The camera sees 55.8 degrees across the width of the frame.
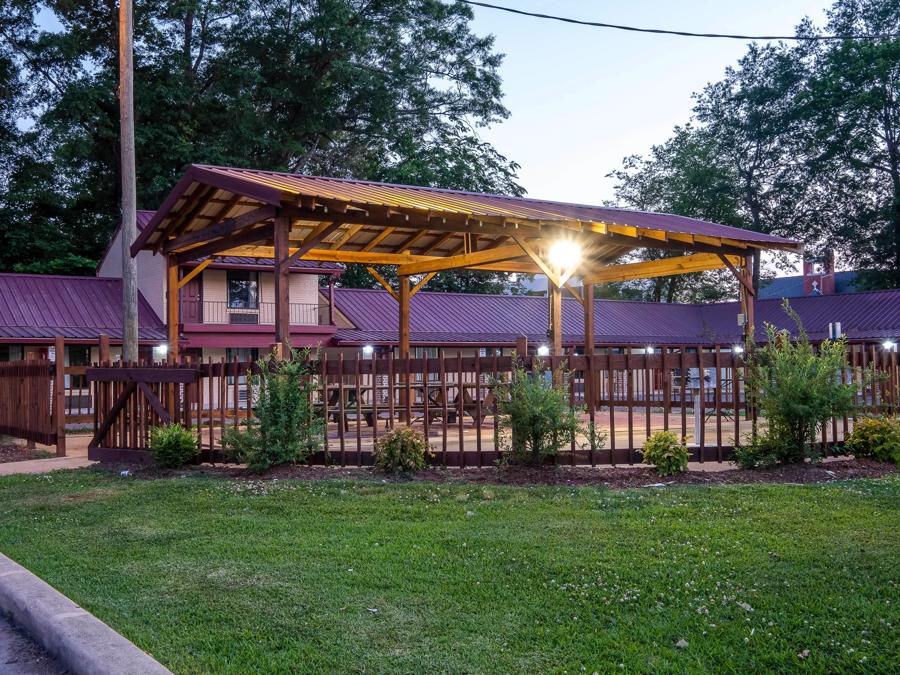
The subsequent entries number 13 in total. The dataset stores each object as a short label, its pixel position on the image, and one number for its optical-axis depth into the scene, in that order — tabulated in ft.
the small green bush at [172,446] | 32.63
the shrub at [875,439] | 29.78
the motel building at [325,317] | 80.48
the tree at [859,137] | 131.44
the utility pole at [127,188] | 48.34
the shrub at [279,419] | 29.91
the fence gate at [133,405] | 34.53
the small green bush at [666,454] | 28.37
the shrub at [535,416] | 28.02
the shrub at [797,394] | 28.02
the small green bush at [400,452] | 29.55
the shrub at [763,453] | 28.96
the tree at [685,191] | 143.43
